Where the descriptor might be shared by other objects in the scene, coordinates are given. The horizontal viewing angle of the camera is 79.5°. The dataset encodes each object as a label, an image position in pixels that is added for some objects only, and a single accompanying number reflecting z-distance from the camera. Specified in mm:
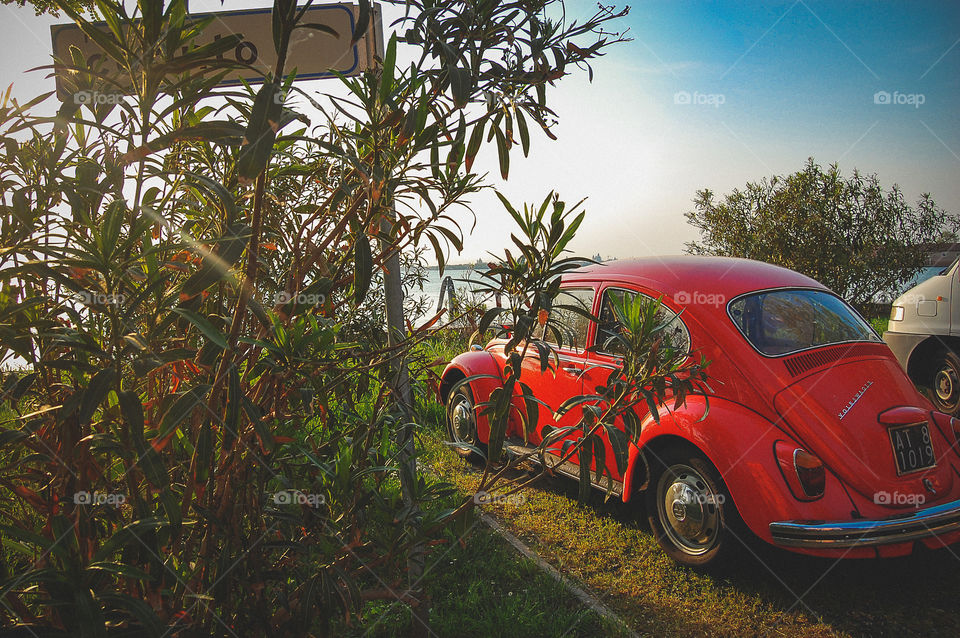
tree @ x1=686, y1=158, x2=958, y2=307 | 7734
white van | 6305
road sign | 2391
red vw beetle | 2953
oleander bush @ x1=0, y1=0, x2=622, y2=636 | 1358
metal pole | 2008
